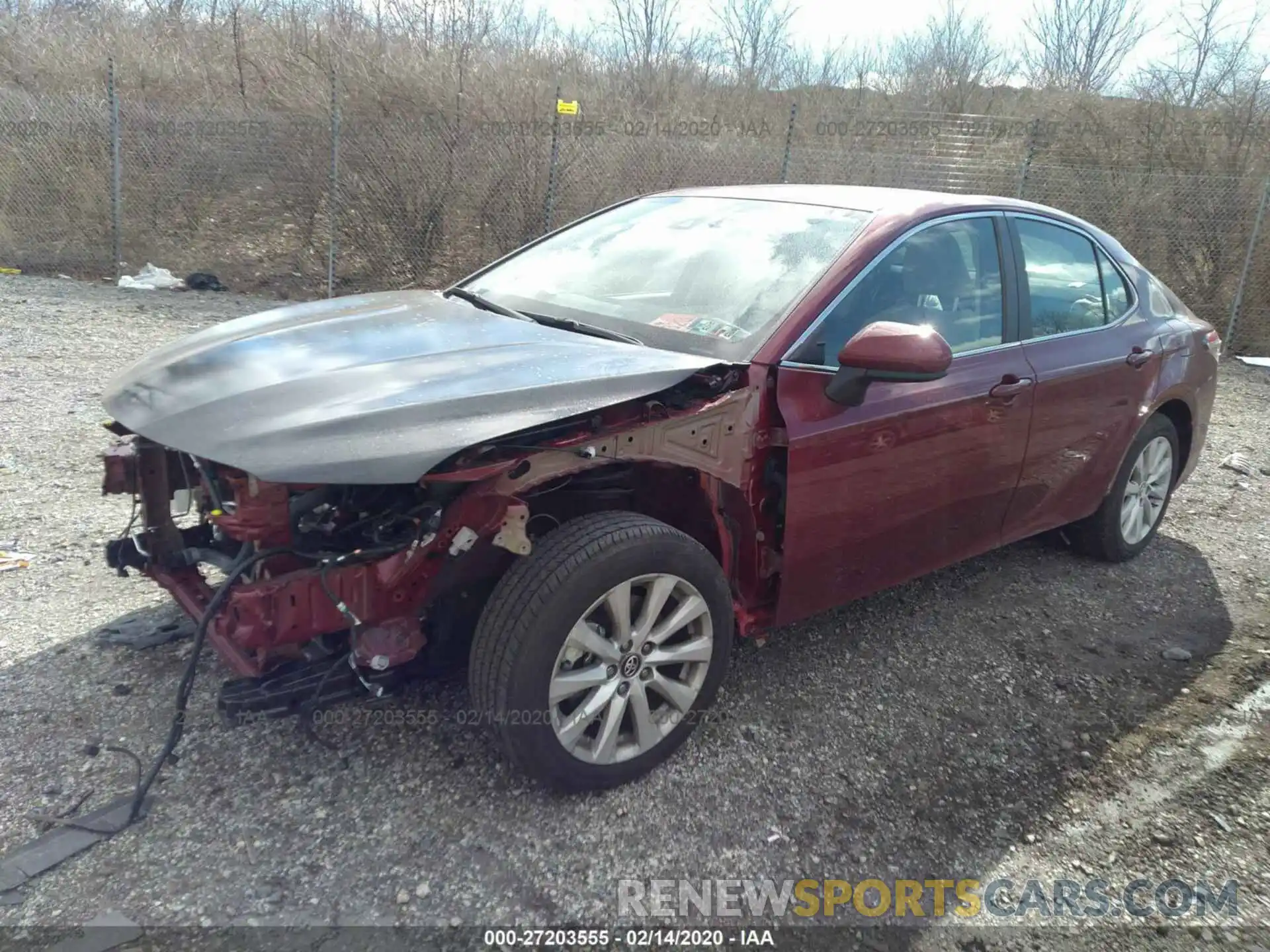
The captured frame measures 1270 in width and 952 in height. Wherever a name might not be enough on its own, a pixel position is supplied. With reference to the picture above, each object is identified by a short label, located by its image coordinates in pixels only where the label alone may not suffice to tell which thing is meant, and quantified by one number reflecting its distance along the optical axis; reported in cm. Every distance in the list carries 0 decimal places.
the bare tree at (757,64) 2292
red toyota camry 247
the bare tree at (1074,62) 2669
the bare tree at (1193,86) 1353
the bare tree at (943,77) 2031
